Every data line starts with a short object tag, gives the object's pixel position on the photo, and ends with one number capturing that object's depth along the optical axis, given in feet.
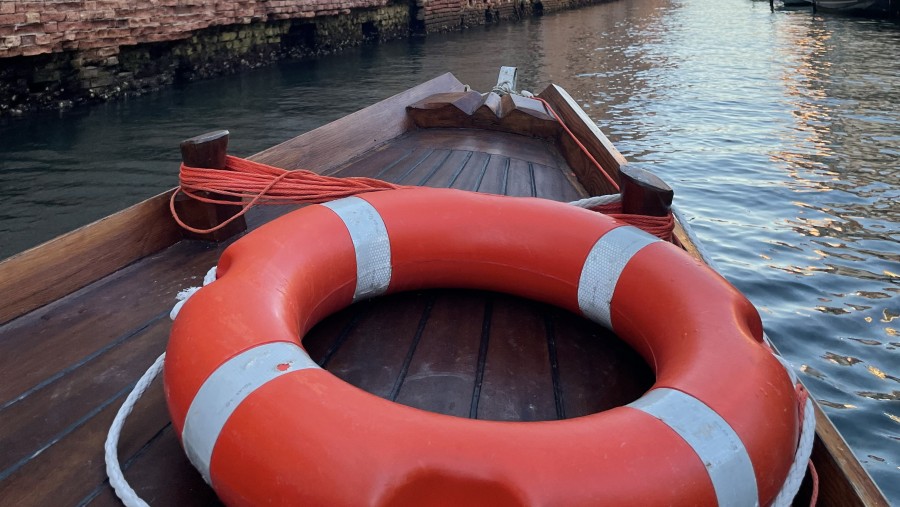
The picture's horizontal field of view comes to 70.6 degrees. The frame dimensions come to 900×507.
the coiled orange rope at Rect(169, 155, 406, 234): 7.13
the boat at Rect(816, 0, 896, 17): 56.85
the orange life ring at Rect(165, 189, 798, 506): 3.22
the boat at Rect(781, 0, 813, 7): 71.20
